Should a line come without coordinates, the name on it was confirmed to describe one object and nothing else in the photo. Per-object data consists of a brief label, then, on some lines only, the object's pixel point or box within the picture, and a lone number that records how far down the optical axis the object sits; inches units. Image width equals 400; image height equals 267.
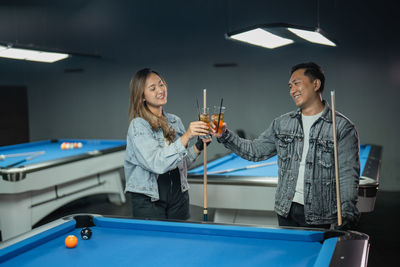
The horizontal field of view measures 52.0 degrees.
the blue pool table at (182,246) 58.5
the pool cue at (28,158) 147.1
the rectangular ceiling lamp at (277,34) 109.9
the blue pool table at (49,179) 146.9
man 79.7
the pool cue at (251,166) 132.9
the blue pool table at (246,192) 112.5
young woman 88.0
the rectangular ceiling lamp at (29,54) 154.9
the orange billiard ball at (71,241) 65.5
